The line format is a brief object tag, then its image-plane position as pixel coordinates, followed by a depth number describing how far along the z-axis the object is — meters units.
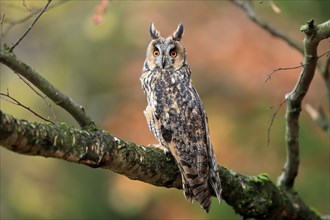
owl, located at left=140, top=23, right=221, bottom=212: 10.62
